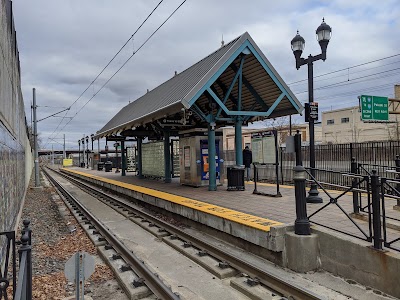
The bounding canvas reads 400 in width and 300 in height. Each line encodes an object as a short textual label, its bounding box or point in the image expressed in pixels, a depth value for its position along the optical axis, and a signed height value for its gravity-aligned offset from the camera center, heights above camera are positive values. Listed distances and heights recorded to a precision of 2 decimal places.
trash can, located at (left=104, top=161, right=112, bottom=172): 37.78 -0.87
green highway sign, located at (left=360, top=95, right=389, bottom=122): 25.36 +3.12
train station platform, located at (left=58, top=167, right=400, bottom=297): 5.07 -1.46
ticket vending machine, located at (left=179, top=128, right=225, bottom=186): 14.60 -0.05
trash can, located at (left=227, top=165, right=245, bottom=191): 12.77 -0.83
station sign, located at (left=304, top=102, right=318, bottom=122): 9.67 +1.19
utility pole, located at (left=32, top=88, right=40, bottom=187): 25.64 +1.28
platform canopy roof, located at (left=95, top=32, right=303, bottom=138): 11.50 +2.52
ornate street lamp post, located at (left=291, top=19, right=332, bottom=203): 9.38 +2.68
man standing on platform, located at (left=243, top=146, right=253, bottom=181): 18.21 -0.10
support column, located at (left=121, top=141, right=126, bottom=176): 25.69 -0.19
